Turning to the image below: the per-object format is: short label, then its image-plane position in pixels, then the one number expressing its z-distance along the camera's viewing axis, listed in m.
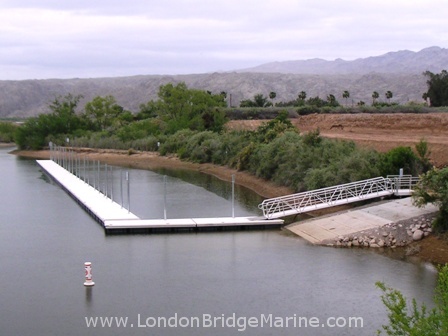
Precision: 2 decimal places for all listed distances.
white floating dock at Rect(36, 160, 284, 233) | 29.73
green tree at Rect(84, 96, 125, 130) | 92.91
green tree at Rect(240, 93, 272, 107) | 103.10
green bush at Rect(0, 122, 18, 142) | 101.59
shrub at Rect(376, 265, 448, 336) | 11.10
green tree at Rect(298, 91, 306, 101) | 102.94
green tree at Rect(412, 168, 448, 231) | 26.28
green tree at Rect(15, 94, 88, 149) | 84.62
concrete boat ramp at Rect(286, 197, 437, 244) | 28.20
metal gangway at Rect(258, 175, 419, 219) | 31.58
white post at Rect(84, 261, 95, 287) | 21.73
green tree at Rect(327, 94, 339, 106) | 91.20
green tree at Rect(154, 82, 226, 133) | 74.69
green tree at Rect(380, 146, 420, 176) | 34.50
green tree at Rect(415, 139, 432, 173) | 35.75
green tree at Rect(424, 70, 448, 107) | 77.75
